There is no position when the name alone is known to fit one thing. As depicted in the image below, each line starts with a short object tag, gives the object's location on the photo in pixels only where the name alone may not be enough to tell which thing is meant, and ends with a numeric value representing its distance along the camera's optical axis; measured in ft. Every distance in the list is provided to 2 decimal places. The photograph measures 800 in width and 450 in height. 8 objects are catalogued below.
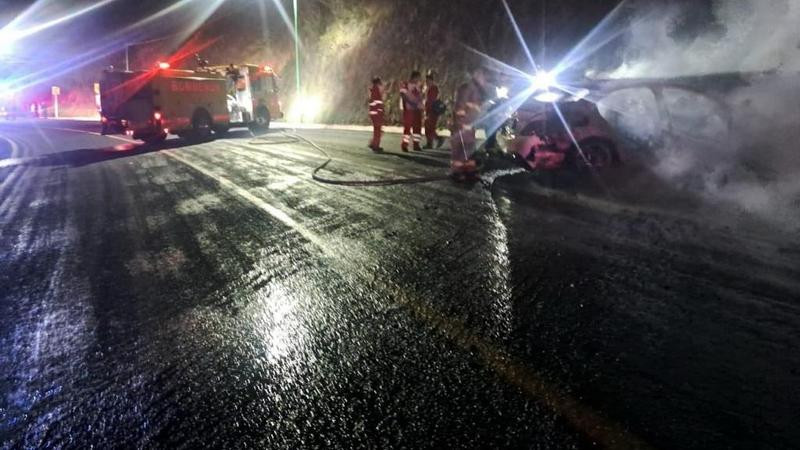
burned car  27.02
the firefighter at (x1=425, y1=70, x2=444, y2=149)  39.62
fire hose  25.93
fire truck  52.01
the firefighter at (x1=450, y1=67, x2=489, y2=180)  26.71
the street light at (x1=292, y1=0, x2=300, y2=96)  108.68
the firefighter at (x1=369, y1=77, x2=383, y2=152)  39.42
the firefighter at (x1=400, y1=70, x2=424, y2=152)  38.78
